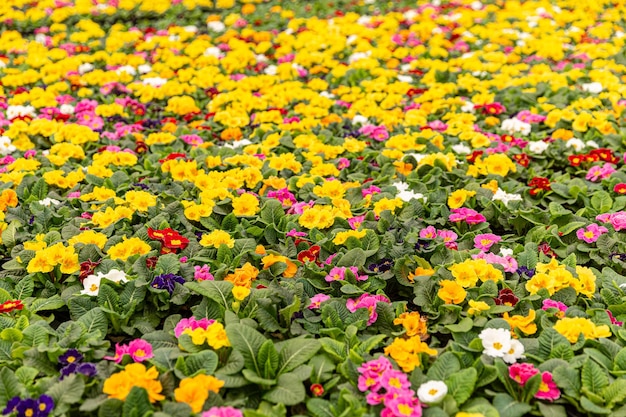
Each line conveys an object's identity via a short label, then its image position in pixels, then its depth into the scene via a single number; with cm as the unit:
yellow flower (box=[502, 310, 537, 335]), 274
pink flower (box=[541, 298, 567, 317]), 288
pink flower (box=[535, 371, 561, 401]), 237
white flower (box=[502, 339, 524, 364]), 254
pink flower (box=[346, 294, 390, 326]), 286
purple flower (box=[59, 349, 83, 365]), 249
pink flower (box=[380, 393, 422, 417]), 225
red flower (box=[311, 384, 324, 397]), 241
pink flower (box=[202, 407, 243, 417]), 222
